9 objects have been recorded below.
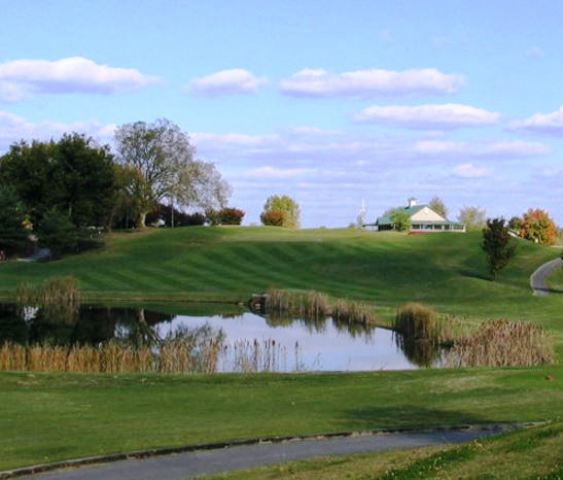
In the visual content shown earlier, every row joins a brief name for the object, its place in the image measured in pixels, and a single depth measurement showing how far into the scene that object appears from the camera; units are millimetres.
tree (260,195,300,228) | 123344
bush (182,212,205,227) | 109188
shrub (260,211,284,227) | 120062
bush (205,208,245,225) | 109812
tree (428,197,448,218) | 151000
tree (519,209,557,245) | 107625
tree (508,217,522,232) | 107562
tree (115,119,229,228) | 98625
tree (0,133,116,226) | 80625
